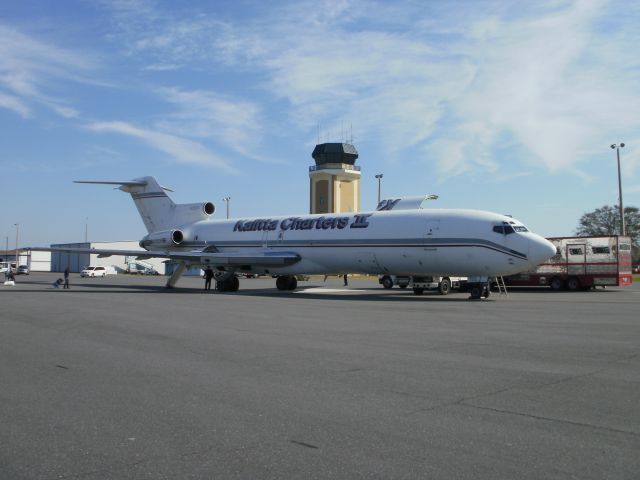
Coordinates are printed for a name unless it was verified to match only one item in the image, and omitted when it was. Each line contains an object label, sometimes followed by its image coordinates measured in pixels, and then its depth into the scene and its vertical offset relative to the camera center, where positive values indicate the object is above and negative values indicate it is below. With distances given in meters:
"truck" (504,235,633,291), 33.31 +0.92
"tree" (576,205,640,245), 91.12 +8.80
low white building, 89.12 +3.18
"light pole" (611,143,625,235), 49.78 +7.75
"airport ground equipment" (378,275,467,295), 29.61 -0.13
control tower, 78.25 +13.00
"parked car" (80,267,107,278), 67.00 +1.06
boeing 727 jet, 24.66 +1.83
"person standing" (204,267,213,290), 35.03 +0.38
